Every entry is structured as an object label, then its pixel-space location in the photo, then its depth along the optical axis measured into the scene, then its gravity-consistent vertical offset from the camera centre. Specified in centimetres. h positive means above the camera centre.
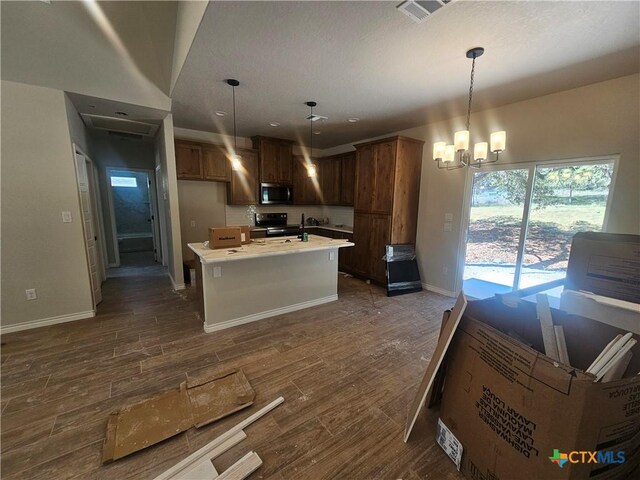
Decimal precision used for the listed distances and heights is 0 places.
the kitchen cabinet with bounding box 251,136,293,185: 520 +86
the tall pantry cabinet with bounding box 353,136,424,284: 413 +10
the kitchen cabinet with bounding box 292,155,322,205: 573 +35
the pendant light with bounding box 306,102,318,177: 337 +126
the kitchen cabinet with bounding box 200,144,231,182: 471 +66
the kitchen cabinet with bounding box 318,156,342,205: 571 +51
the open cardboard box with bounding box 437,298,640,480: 98 -86
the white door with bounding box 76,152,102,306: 323 -40
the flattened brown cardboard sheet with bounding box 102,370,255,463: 157 -147
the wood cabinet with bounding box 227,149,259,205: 504 +34
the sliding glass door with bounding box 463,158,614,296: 283 -17
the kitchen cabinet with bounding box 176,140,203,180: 447 +67
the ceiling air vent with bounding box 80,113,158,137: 383 +118
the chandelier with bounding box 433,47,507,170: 213 +55
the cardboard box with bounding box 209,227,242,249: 296 -44
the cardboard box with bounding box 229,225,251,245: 325 -45
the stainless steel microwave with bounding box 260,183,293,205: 531 +14
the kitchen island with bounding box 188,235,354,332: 288 -98
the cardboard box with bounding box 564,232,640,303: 161 -39
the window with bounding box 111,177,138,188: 867 +53
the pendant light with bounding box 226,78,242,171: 271 +123
